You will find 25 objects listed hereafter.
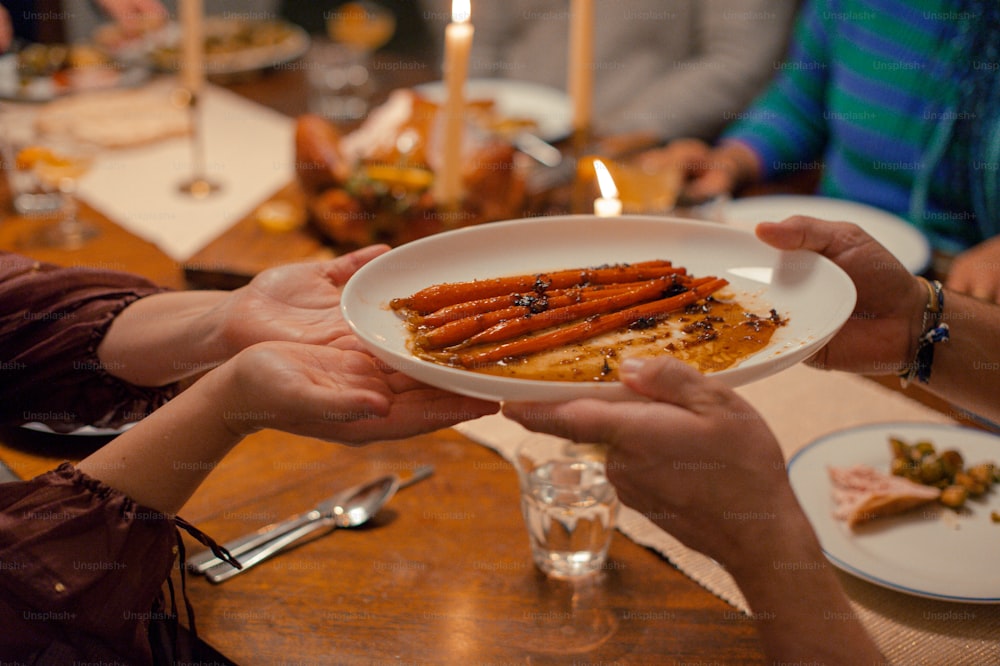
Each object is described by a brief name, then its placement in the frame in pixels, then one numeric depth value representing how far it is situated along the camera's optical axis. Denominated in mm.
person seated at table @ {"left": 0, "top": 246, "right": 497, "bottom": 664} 1182
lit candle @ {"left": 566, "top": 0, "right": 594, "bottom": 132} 2590
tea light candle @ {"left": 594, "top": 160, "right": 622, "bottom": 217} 2045
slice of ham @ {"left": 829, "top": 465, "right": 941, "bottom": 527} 1415
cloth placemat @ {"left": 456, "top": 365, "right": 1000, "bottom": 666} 1265
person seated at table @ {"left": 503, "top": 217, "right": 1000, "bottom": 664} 1065
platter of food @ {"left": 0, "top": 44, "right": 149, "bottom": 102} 3465
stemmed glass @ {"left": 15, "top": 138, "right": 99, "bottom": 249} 2705
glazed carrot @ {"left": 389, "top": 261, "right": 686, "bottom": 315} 1376
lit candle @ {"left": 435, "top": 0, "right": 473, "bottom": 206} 2309
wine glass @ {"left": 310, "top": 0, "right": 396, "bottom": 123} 3992
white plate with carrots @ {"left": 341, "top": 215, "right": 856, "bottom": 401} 1112
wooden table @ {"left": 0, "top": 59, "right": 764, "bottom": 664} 1261
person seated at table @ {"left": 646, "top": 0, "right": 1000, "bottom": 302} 2822
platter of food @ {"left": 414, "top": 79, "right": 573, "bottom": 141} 3602
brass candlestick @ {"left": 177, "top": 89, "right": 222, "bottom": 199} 3123
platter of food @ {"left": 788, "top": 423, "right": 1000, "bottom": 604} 1309
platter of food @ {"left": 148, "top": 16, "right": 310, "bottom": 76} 4289
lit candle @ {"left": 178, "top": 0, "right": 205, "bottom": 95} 3121
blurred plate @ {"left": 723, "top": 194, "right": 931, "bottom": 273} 2570
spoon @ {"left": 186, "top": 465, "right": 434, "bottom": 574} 1412
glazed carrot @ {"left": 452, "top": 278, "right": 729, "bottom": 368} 1271
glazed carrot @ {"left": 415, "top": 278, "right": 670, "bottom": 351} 1295
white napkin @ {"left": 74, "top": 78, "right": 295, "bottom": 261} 2945
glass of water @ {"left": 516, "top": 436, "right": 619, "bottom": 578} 1352
